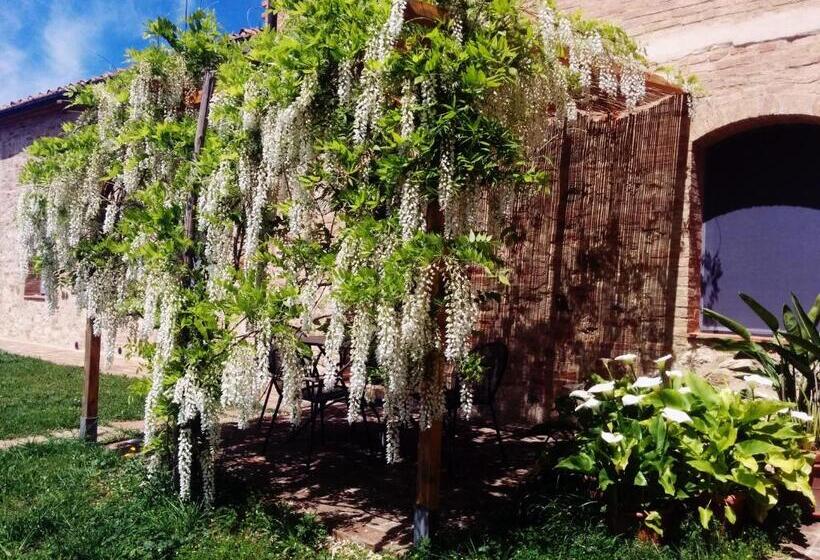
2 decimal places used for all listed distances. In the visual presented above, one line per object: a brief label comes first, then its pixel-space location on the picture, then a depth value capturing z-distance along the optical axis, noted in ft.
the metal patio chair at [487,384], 14.55
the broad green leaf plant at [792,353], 13.07
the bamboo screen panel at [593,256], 18.60
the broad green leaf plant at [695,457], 10.80
